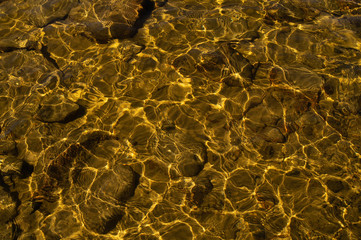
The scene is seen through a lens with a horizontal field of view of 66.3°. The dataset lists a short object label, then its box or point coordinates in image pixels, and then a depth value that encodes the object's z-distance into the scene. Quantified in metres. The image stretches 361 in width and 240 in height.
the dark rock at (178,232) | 4.45
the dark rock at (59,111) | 5.59
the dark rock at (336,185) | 4.76
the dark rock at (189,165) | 4.98
